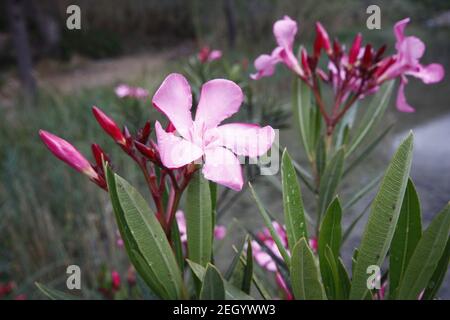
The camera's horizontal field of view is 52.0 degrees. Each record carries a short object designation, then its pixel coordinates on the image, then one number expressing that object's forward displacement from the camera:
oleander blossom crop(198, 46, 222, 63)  1.41
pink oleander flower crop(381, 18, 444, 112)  0.56
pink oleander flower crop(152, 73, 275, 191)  0.34
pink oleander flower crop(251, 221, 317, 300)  0.58
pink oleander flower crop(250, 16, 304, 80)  0.58
